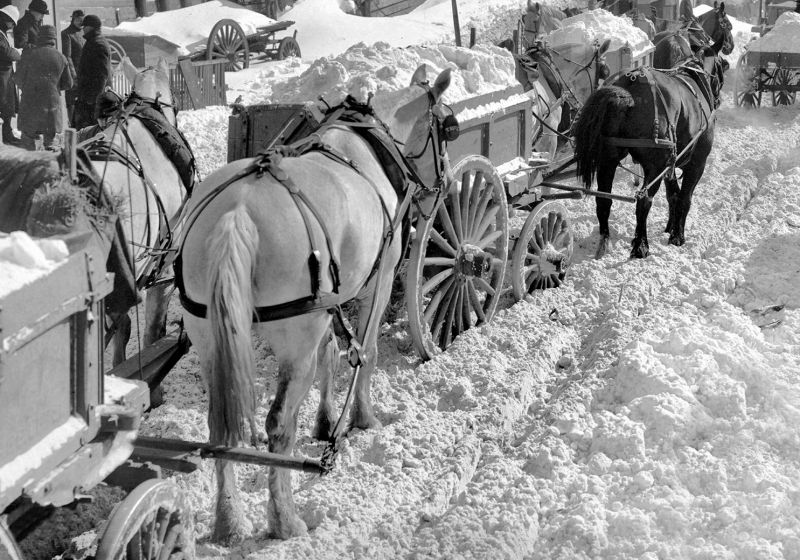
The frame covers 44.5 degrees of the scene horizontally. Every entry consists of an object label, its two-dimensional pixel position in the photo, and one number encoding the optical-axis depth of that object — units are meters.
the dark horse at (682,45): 12.91
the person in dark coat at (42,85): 11.43
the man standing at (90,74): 11.38
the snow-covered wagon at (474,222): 6.39
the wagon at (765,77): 18.47
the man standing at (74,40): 13.62
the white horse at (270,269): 4.00
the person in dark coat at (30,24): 12.63
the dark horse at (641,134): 8.99
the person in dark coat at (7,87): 11.95
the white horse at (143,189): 5.39
